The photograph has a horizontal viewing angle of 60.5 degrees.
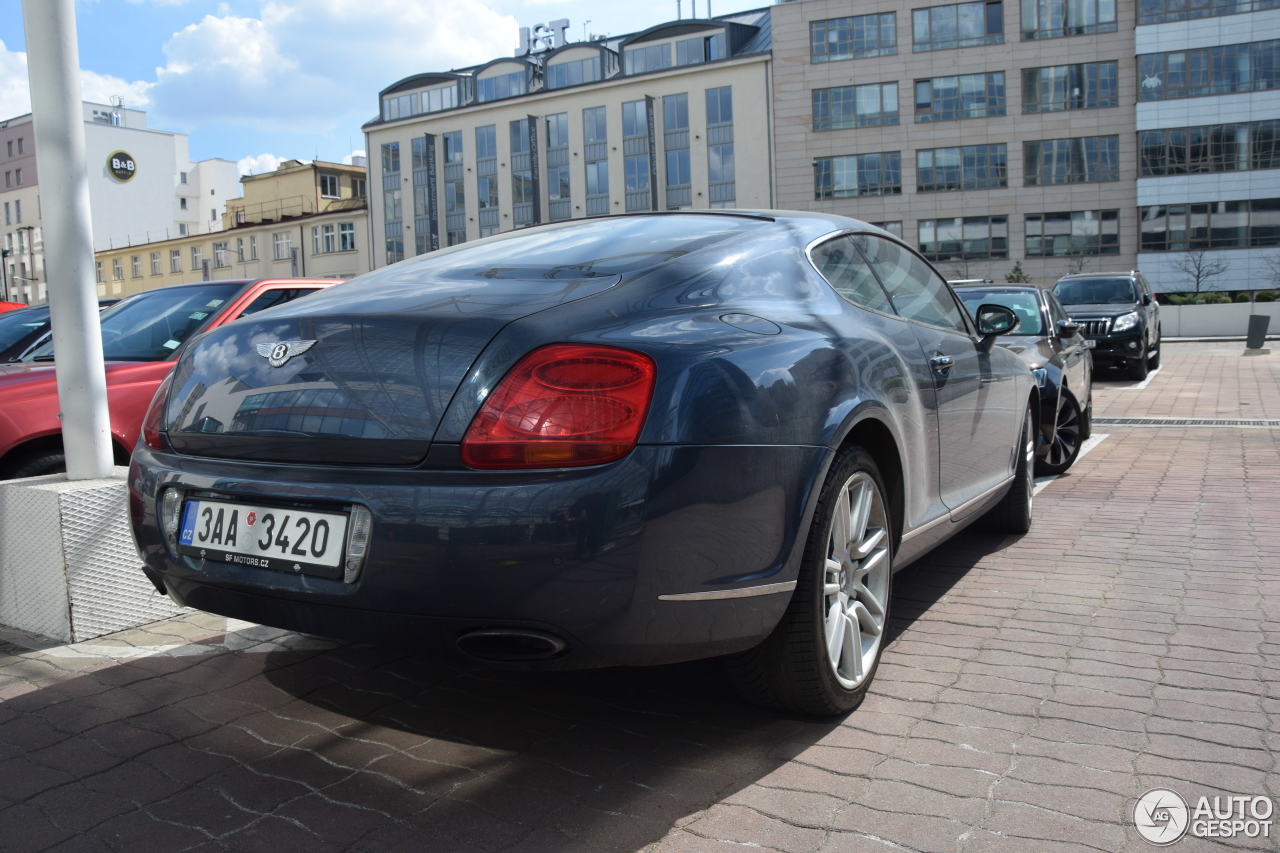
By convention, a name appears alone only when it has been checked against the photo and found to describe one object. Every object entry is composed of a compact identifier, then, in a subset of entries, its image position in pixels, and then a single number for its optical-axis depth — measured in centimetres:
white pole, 414
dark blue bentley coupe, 246
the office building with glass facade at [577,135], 5547
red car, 481
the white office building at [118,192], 7612
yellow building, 6769
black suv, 1795
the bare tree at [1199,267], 4834
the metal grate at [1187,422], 1126
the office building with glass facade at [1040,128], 4800
